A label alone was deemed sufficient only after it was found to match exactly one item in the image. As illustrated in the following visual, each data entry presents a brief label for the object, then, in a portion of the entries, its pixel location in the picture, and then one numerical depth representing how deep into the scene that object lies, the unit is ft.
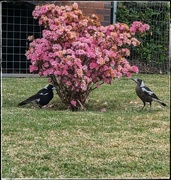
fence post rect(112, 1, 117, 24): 52.08
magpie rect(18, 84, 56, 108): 25.88
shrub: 24.36
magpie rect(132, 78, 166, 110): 25.93
